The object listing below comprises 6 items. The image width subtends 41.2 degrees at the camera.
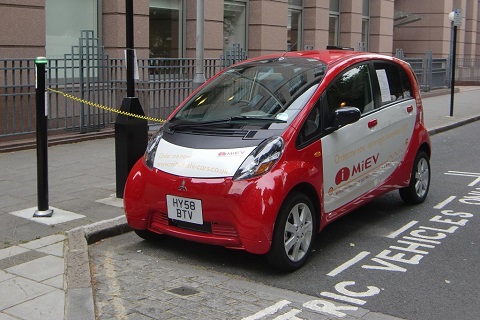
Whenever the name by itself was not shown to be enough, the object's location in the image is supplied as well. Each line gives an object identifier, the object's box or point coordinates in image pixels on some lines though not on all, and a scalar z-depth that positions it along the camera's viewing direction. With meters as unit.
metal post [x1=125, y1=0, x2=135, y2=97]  7.34
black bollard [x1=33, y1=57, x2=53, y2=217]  6.43
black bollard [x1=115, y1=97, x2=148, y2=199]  7.25
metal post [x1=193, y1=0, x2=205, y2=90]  9.09
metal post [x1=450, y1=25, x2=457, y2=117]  17.30
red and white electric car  5.29
